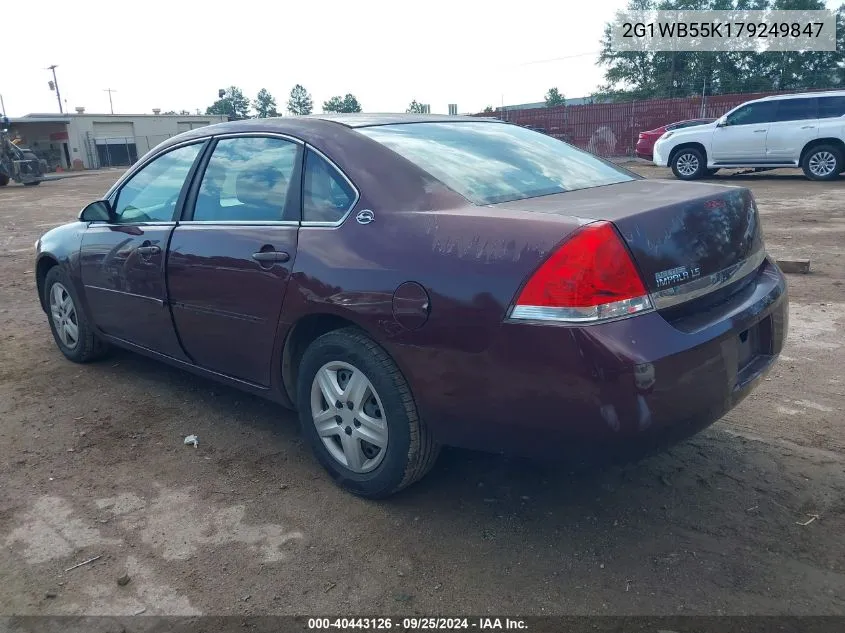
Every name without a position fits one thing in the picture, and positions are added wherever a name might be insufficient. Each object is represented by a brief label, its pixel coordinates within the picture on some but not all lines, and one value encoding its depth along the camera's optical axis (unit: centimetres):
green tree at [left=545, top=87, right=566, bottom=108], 7162
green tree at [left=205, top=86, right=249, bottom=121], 8522
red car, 2157
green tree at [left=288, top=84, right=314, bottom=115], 9608
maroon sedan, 230
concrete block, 672
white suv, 1444
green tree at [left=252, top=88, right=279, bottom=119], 9514
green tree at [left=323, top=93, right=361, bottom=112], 7969
